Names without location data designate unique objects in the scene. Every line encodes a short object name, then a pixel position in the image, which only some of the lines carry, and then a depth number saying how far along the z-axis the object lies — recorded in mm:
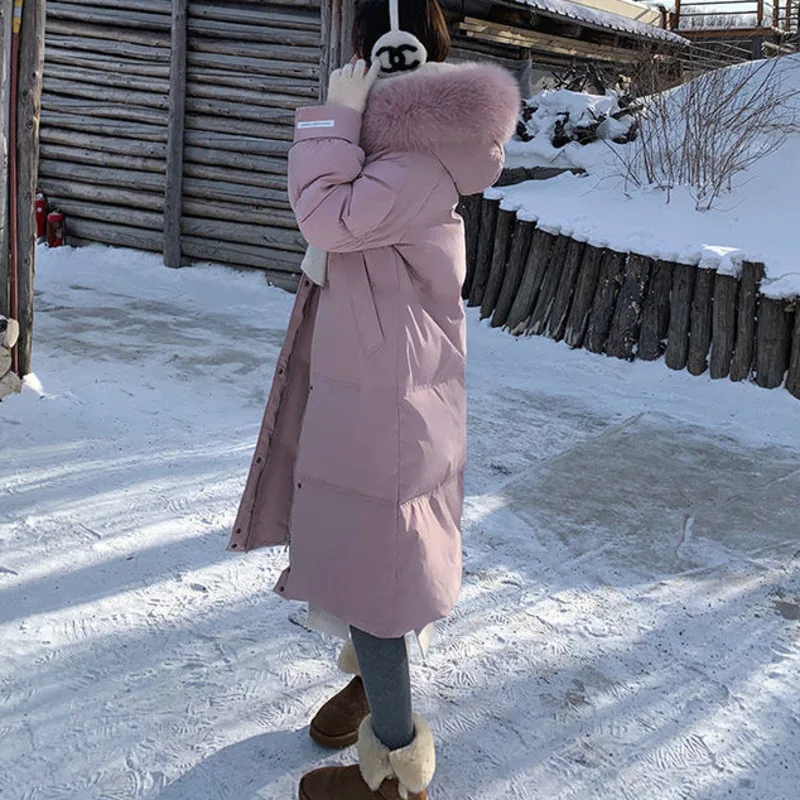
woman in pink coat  1816
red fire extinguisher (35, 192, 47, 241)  8812
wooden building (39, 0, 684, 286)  7879
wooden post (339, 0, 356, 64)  7406
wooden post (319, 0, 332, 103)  7496
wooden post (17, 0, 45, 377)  4504
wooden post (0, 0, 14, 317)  4340
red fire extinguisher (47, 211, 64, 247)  8773
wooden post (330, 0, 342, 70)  7438
